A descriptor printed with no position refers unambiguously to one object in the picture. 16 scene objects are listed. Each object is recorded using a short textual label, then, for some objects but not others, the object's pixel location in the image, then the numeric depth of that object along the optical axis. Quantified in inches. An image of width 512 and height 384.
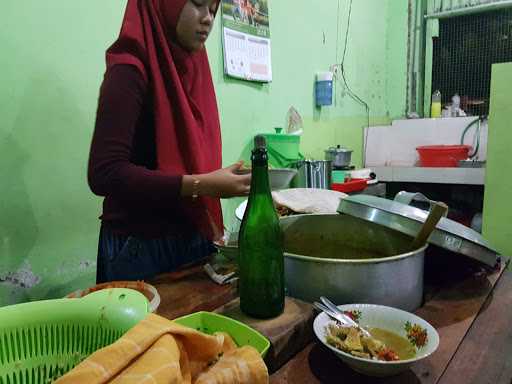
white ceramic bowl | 18.9
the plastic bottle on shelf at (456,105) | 129.6
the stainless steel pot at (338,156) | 97.4
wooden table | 20.8
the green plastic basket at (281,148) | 77.7
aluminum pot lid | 27.3
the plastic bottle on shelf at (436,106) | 133.0
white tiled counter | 107.0
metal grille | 127.5
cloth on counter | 14.7
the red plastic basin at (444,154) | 114.0
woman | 33.6
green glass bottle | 24.2
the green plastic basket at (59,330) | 17.8
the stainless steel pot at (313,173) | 80.1
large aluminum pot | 24.1
